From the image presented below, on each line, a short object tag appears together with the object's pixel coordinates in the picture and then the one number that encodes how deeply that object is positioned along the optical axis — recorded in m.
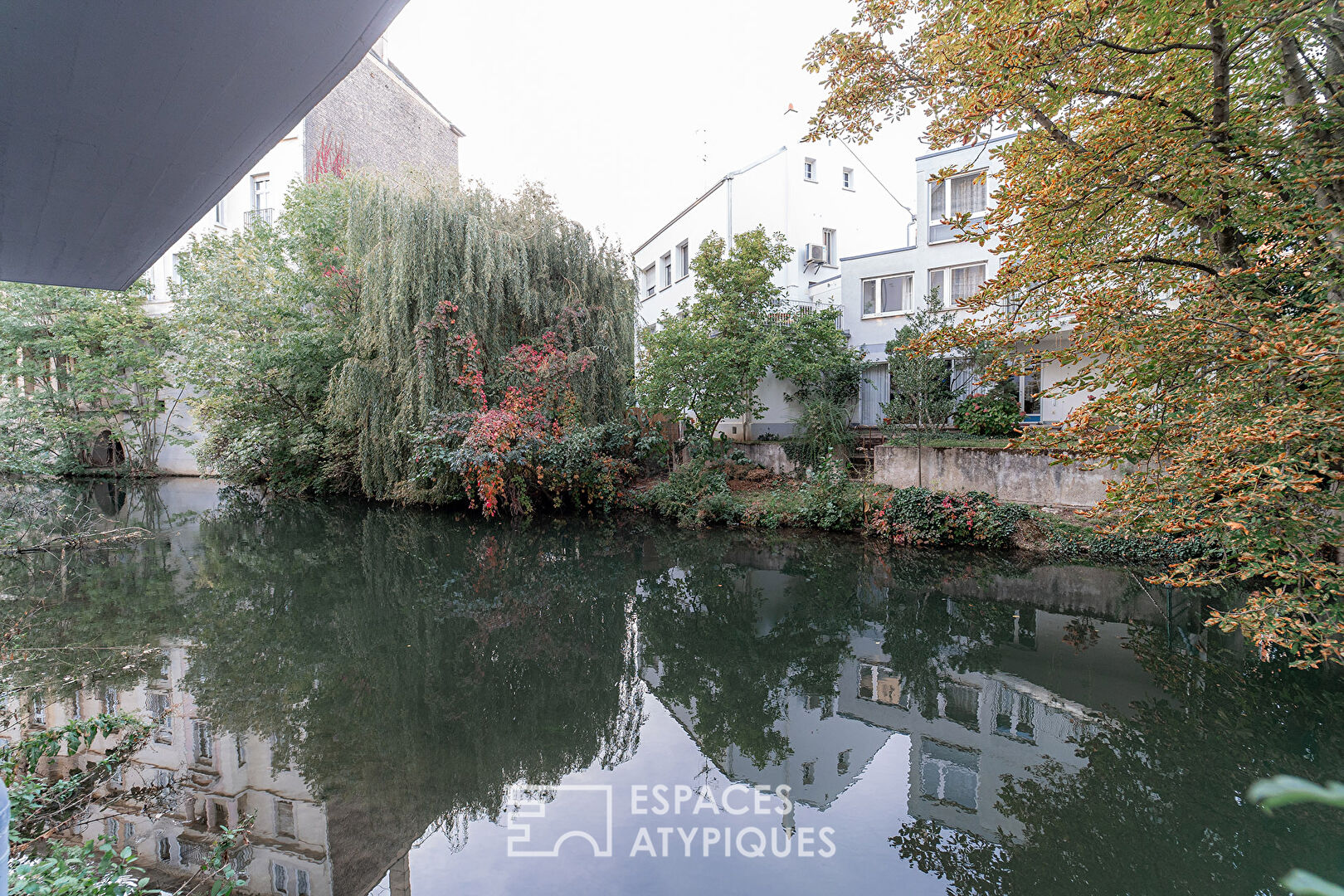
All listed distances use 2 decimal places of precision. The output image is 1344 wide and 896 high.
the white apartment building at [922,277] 16.53
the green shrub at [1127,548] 9.22
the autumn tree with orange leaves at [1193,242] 4.06
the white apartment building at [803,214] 19.27
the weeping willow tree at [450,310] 13.60
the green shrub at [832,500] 12.43
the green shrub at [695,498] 13.63
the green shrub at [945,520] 10.85
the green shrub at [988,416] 14.77
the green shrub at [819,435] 14.72
